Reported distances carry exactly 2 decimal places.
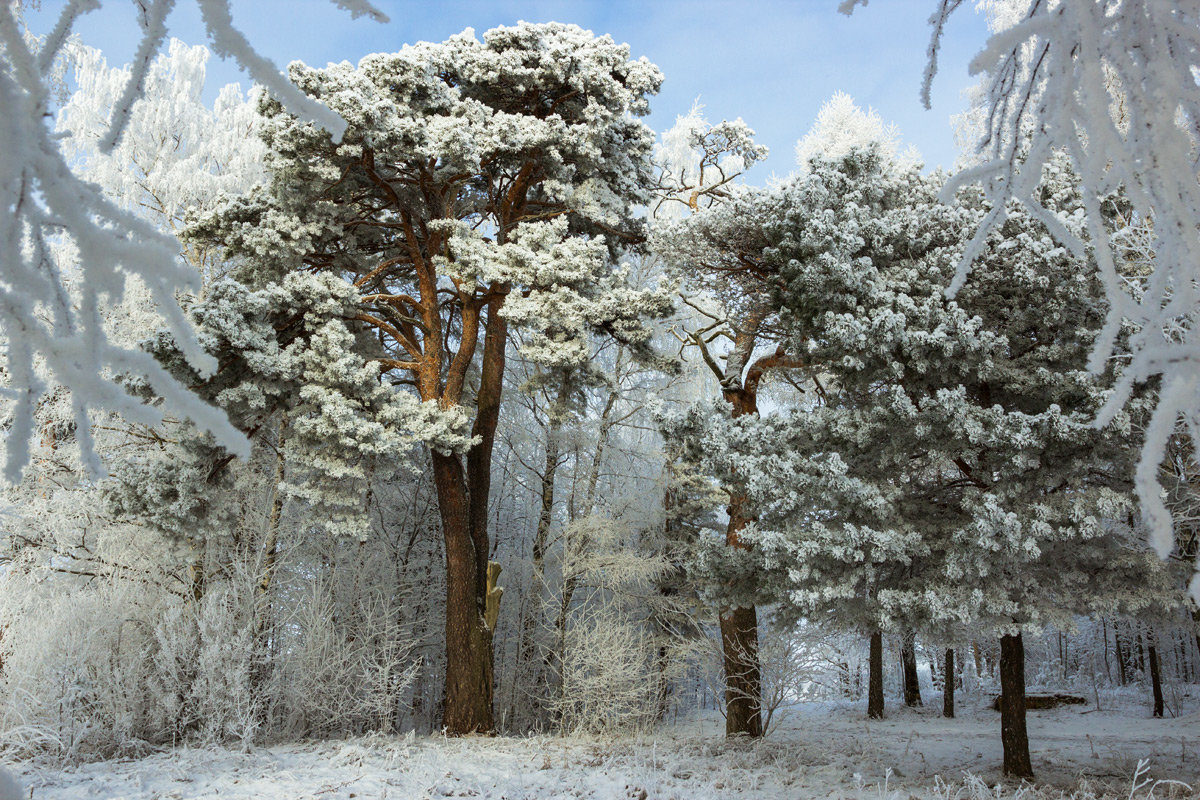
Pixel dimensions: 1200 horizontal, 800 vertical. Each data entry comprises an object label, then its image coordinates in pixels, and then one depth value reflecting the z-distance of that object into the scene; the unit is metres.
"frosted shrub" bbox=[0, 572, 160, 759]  5.96
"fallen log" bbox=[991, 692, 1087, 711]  15.02
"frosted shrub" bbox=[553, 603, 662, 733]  8.48
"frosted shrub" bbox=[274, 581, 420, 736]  7.69
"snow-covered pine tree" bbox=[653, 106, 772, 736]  7.13
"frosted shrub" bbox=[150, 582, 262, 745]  6.52
